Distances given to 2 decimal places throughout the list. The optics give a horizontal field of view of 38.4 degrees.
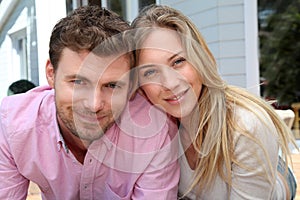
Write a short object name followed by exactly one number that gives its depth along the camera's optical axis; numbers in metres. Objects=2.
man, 1.26
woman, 1.31
